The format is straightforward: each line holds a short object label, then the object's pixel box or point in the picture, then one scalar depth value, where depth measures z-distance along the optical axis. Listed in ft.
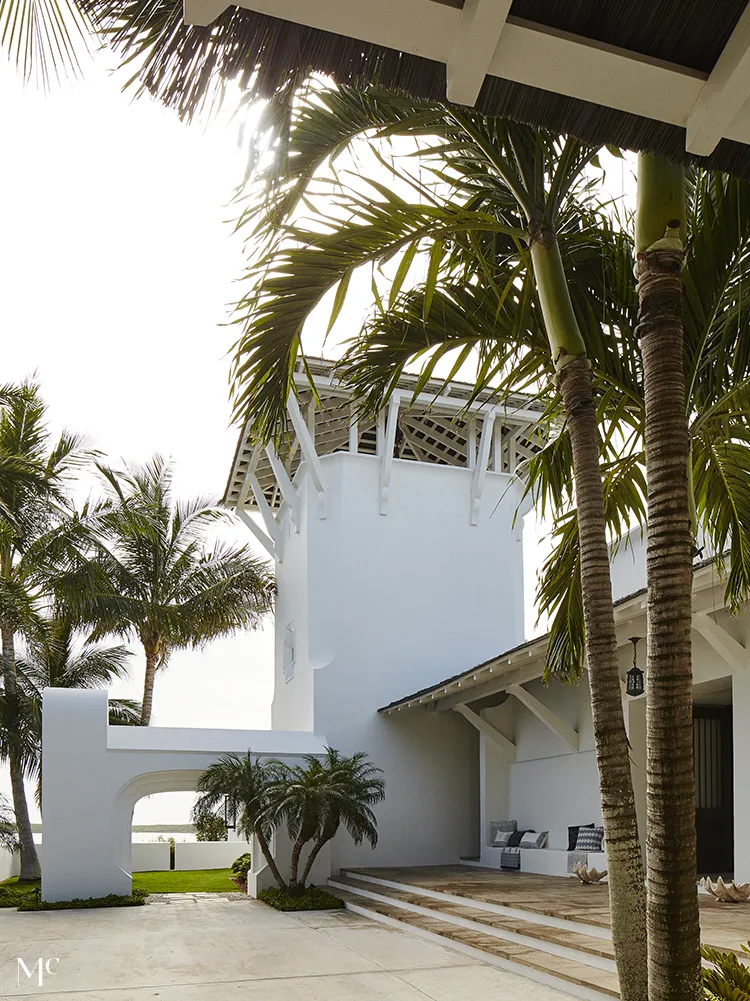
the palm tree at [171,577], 69.31
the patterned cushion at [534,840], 49.65
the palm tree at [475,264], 11.89
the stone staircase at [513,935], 24.09
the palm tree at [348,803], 45.93
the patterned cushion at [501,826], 53.30
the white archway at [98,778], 48.78
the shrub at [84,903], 46.69
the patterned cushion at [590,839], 42.45
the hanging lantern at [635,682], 37.78
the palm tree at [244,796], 46.34
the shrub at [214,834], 82.20
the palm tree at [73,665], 65.26
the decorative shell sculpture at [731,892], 30.63
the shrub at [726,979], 13.57
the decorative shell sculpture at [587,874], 39.81
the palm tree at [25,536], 38.14
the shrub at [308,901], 44.96
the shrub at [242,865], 64.95
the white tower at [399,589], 59.26
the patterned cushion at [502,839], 52.70
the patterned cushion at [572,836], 46.24
